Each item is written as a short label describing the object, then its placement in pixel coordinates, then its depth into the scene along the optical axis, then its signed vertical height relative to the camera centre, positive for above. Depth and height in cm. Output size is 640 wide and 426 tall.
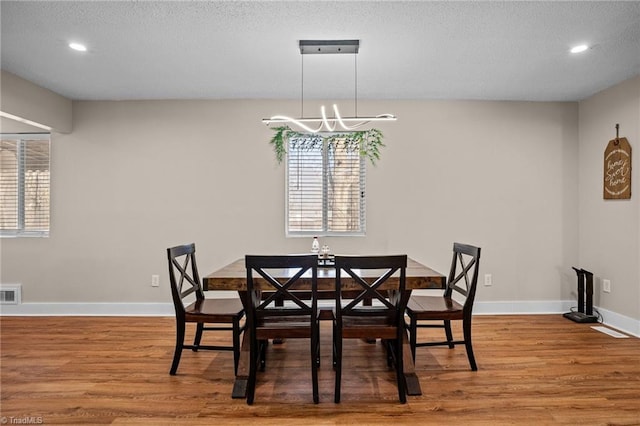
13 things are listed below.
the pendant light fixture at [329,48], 304 +129
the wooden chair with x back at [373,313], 236 -60
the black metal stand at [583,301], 423 -89
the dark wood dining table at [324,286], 260 -45
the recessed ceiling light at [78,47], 311 +131
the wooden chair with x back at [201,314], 280 -67
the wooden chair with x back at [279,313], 236 -60
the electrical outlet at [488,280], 465 -72
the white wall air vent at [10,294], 457 -87
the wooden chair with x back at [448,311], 287 -66
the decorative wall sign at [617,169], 395 +47
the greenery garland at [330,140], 354 +81
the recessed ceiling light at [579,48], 314 +131
